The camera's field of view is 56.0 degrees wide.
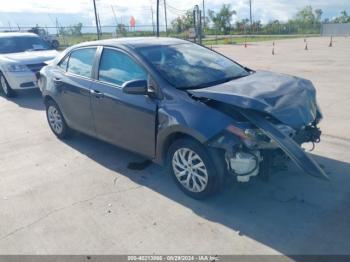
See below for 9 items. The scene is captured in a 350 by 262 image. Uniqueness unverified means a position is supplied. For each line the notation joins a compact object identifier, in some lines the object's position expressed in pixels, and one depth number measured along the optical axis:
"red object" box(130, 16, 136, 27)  35.51
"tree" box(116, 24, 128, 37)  36.95
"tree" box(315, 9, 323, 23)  94.06
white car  8.64
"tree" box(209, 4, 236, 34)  70.56
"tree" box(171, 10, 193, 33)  59.31
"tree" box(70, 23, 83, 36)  35.53
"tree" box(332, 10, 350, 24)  77.26
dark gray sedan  3.19
